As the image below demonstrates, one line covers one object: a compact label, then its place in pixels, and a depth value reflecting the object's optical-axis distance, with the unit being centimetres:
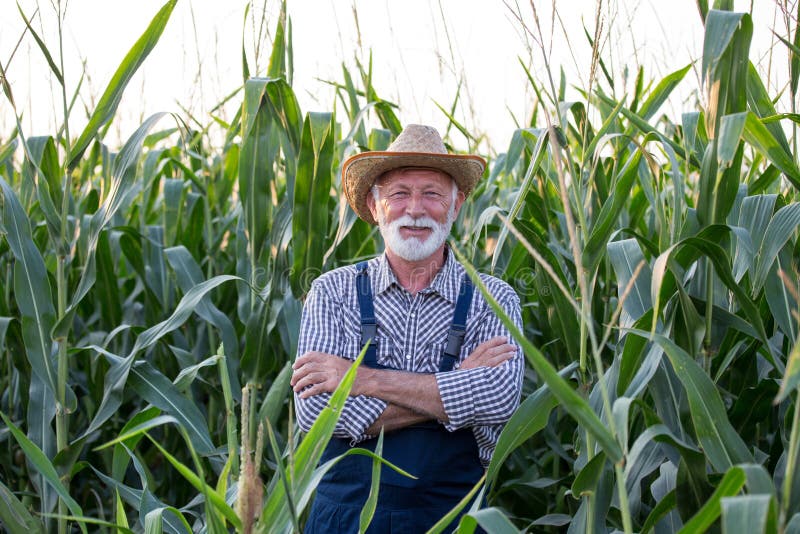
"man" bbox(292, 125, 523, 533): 201
